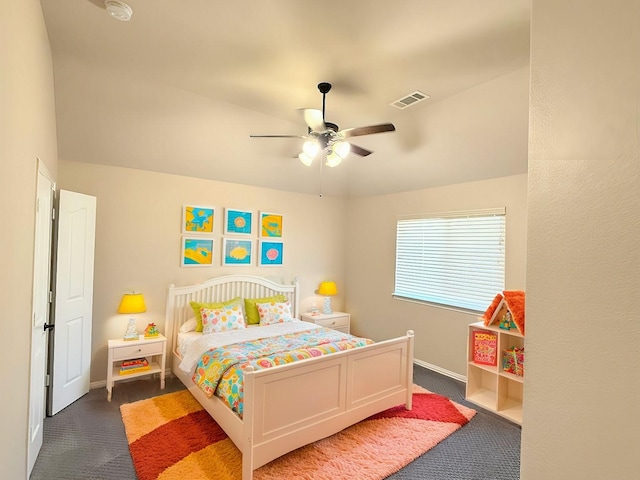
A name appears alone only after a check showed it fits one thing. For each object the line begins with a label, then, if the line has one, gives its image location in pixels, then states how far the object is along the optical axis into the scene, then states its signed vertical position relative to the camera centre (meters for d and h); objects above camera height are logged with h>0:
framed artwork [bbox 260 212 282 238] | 4.87 +0.27
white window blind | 3.89 -0.13
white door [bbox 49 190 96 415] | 3.07 -0.61
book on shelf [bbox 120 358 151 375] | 3.54 -1.40
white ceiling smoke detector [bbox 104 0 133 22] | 2.02 +1.44
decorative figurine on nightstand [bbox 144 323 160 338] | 3.74 -1.06
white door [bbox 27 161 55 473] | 2.24 -0.54
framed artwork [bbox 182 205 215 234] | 4.24 +0.29
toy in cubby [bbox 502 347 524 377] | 2.96 -1.02
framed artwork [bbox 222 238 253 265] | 4.54 -0.13
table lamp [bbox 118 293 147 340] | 3.63 -0.76
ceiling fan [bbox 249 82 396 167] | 2.72 +0.96
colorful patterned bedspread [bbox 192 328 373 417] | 2.61 -1.04
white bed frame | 2.28 -1.25
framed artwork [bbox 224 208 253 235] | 4.54 +0.29
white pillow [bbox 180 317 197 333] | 3.95 -1.04
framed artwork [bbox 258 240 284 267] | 4.87 -0.15
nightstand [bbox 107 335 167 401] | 3.40 -1.23
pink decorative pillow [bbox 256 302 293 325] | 4.30 -0.93
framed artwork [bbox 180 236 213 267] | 4.24 -0.15
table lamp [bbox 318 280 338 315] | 5.30 -0.77
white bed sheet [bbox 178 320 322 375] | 3.32 -1.05
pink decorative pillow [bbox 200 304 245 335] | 3.83 -0.93
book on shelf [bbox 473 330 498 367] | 3.08 -0.94
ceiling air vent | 3.12 +1.44
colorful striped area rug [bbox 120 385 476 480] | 2.34 -1.63
